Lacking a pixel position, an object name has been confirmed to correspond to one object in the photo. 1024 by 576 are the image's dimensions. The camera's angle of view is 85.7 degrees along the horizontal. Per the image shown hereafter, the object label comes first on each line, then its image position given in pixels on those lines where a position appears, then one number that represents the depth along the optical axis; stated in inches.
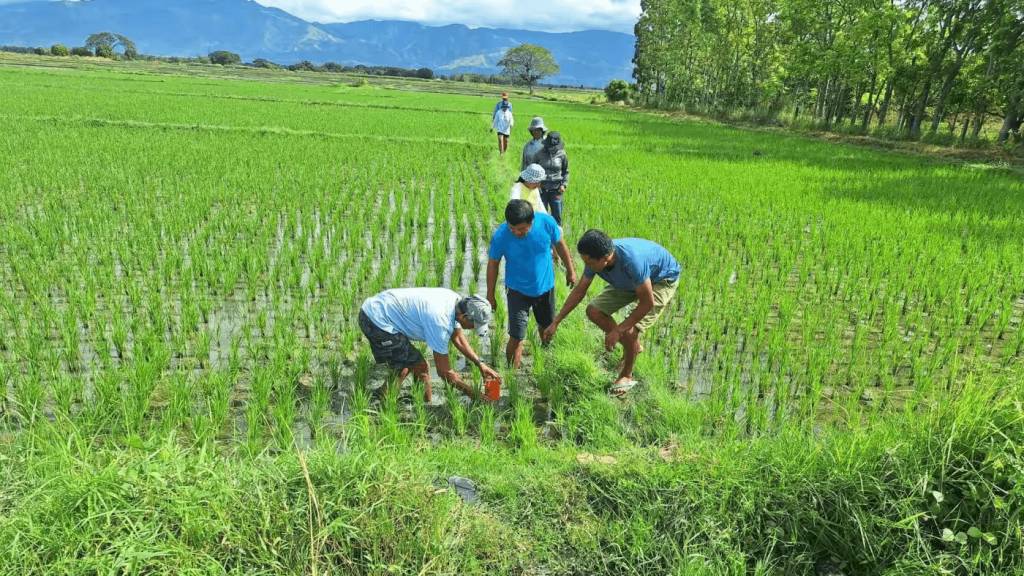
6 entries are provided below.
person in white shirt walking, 450.4
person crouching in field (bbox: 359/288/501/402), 113.7
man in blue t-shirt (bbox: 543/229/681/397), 115.6
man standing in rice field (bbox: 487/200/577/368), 133.6
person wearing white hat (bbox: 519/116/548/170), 226.4
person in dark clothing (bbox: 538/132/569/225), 227.1
